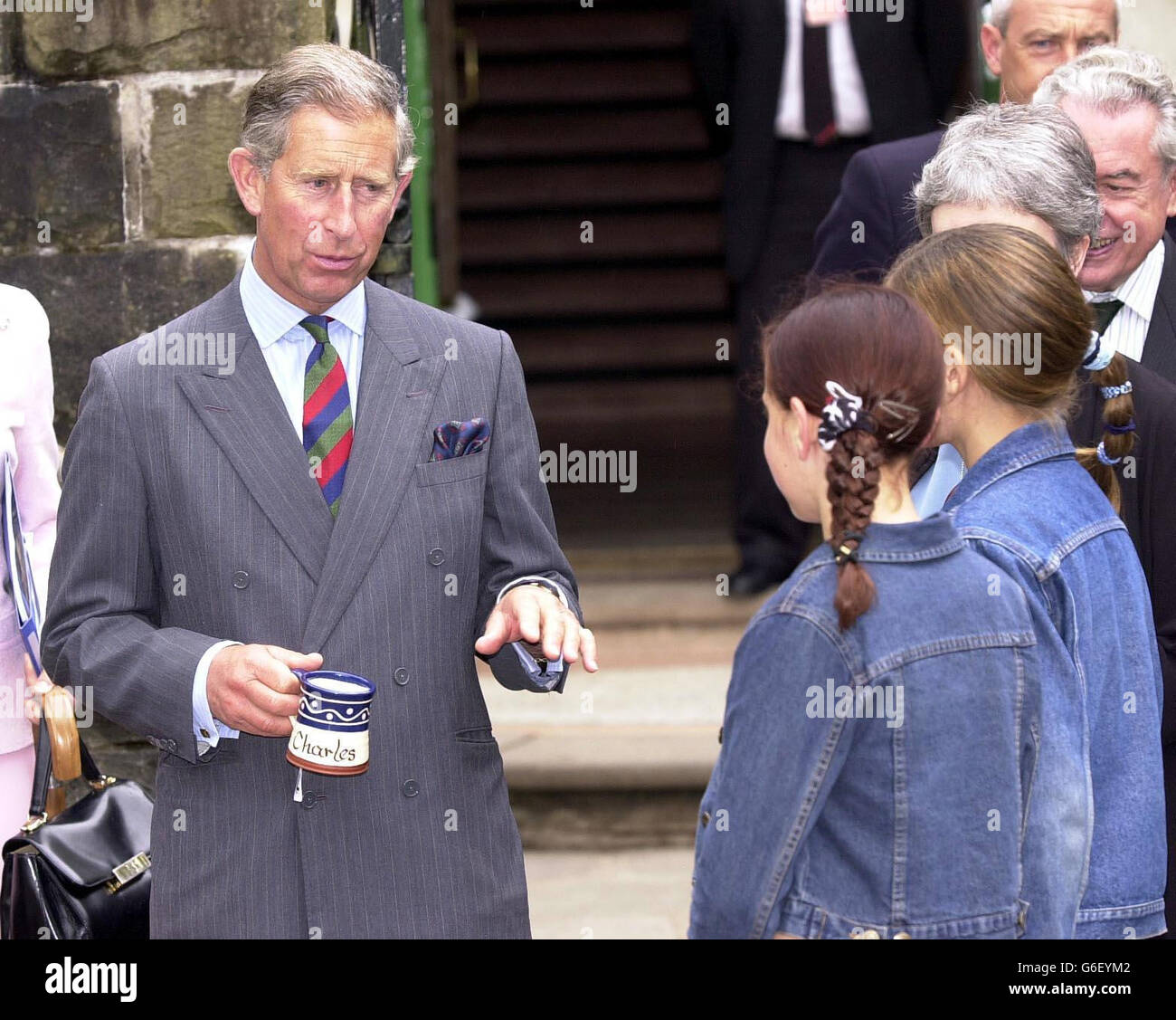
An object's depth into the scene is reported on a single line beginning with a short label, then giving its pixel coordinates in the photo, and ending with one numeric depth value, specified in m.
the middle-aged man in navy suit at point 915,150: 3.93
